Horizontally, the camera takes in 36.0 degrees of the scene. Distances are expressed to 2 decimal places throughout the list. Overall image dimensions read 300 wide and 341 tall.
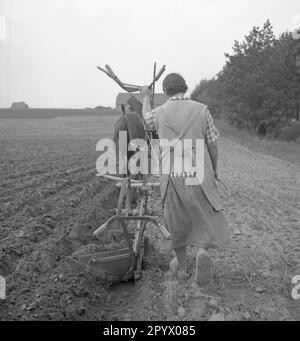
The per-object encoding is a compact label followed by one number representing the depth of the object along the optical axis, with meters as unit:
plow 4.62
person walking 4.14
